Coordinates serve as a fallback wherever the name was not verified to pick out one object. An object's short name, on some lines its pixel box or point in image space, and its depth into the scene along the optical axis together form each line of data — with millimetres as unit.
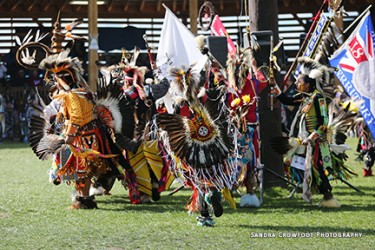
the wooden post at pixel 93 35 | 34277
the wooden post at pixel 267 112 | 19384
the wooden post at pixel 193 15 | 34032
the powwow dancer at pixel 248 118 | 16329
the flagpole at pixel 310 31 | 16659
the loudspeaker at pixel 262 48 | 16680
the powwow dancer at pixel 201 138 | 13579
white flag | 18666
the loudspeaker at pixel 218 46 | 16054
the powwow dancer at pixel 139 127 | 16420
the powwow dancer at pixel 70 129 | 15481
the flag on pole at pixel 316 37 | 17077
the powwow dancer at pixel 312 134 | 16314
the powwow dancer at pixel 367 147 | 22133
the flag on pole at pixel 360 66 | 16543
